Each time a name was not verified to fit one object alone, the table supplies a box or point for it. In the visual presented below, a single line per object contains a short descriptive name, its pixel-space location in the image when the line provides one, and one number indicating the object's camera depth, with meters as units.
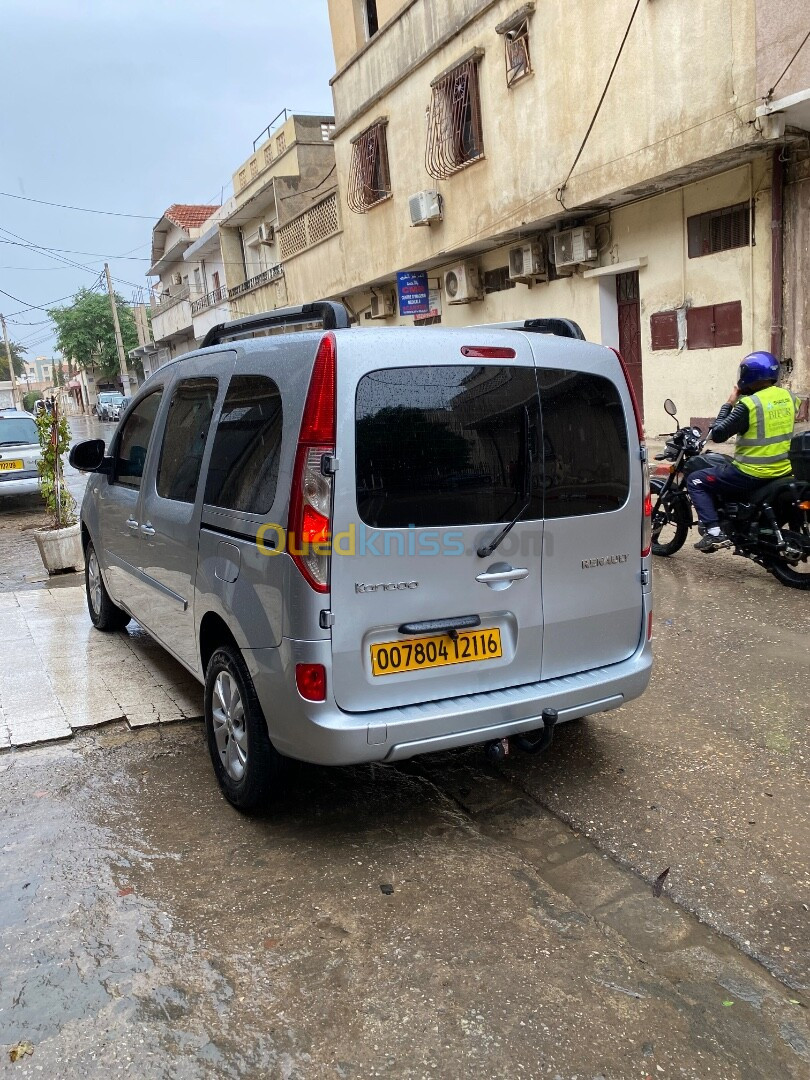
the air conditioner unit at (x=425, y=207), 14.52
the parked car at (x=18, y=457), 13.80
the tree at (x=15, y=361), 87.62
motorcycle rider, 6.01
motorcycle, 6.02
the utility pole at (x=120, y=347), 48.28
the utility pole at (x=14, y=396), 56.19
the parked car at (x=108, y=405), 50.59
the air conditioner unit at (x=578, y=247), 12.07
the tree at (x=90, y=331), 62.78
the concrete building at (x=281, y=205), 20.55
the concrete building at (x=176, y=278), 37.50
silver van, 2.84
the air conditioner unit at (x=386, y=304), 18.42
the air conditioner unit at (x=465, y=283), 15.26
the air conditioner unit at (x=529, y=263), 13.33
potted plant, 8.62
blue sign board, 16.41
